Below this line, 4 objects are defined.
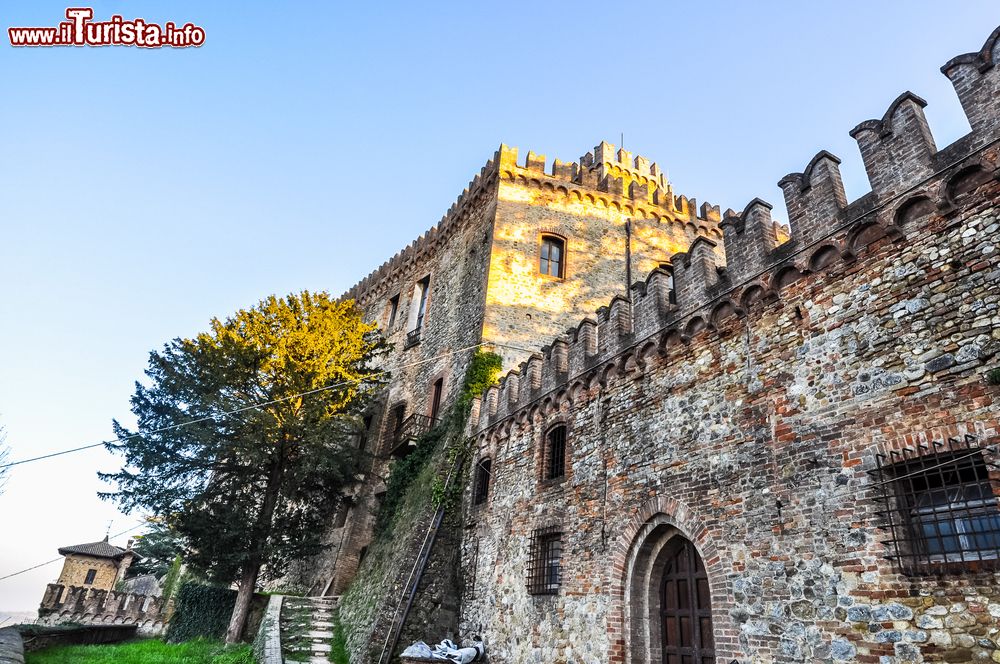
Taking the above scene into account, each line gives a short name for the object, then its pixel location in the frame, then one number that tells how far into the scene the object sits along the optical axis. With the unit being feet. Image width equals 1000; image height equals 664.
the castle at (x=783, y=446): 16.33
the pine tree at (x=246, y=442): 49.24
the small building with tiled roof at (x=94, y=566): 123.65
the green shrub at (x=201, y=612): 56.90
